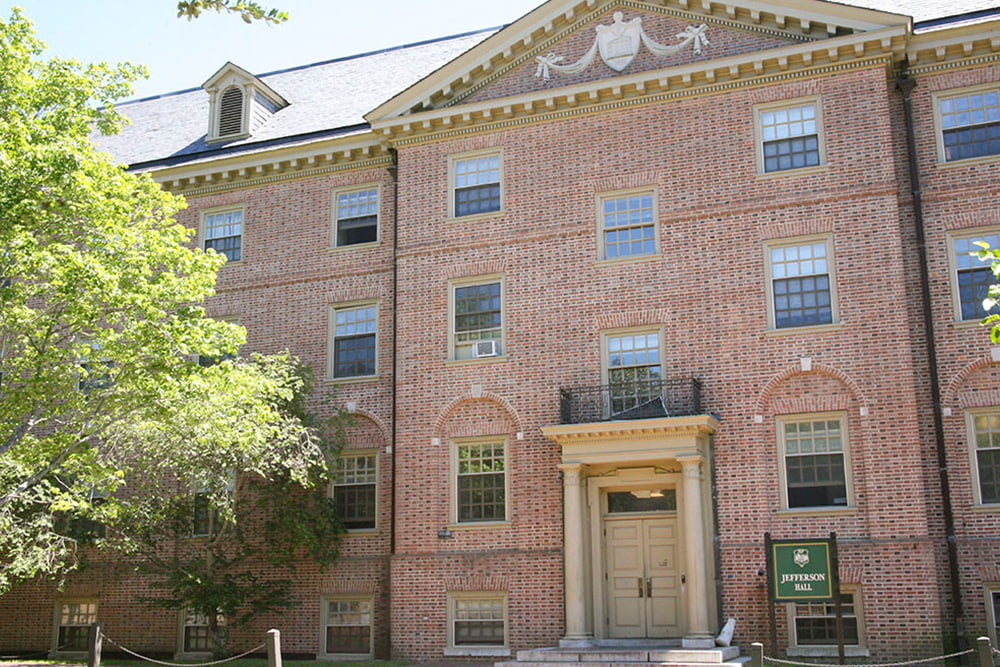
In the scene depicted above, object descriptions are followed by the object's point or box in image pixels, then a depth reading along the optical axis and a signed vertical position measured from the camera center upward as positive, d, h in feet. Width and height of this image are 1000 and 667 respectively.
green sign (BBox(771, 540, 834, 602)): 54.85 -0.33
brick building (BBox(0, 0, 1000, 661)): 63.00 +14.93
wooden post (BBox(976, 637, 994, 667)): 41.83 -3.47
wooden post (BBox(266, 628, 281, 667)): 49.06 -3.60
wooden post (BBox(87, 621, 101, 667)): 54.90 -3.85
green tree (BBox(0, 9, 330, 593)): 53.31 +13.48
